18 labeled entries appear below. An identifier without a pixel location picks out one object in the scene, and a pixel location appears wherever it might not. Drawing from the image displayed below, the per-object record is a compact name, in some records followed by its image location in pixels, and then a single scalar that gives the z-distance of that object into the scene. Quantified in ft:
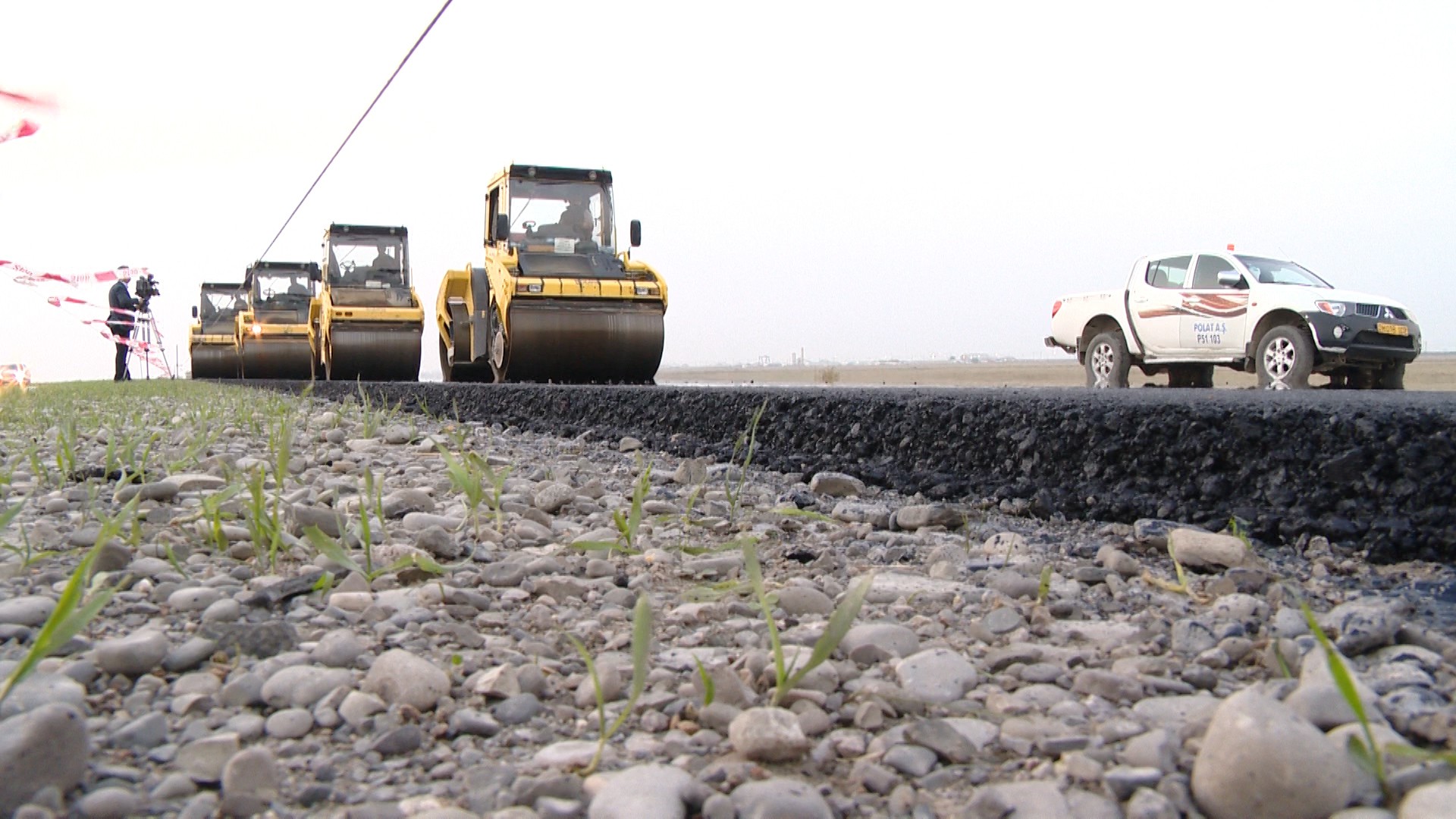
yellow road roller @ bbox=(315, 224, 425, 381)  61.72
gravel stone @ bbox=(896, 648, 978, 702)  5.46
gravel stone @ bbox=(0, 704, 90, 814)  4.17
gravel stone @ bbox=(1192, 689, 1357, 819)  4.01
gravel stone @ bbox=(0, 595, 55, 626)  6.54
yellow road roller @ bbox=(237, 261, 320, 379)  79.97
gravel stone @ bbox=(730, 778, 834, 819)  4.11
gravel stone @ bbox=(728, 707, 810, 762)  4.63
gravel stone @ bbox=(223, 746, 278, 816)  4.23
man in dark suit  89.97
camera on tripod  107.34
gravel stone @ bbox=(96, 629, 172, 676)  5.64
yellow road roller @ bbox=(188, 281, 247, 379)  104.63
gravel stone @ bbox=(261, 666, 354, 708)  5.32
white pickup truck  34.83
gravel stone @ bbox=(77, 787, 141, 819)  4.14
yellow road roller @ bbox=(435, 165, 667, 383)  39.60
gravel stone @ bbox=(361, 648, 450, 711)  5.28
